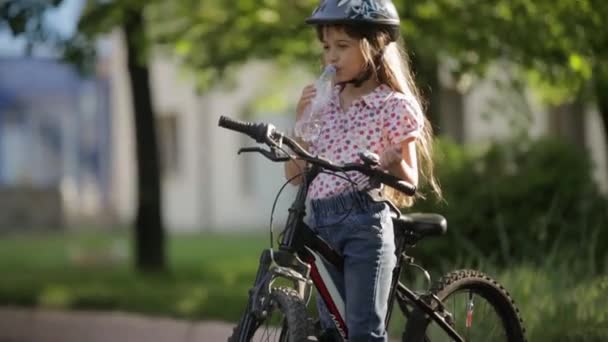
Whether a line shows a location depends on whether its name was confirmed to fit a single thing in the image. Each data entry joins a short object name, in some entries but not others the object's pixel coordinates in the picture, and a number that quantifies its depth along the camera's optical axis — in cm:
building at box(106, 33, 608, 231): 5593
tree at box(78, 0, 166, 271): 2838
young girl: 900
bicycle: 856
